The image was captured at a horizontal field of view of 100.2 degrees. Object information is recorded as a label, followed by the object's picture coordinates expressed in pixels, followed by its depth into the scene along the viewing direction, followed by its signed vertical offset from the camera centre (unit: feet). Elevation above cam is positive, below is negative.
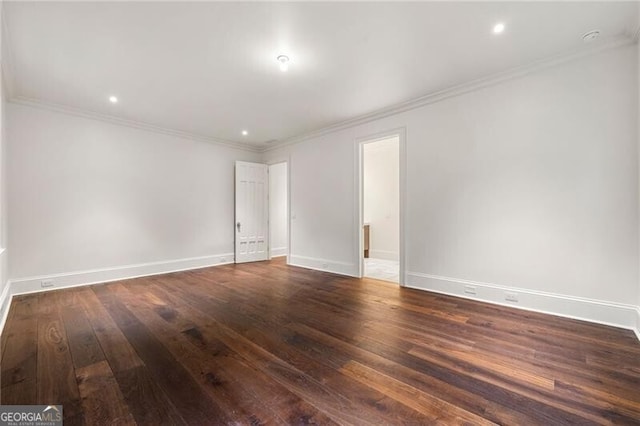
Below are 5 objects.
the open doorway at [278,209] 23.74 +0.39
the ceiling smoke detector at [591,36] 8.48 +5.73
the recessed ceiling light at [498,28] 8.03 +5.68
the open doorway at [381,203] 22.74 +0.95
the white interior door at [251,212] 20.88 +0.10
